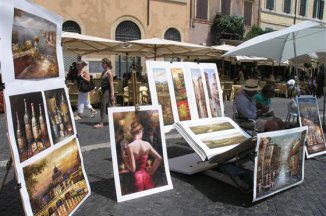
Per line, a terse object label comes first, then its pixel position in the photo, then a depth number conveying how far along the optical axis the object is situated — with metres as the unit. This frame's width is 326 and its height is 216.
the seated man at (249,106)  5.54
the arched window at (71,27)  19.45
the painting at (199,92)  5.16
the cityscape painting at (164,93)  4.70
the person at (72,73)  14.06
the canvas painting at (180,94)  4.90
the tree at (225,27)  25.25
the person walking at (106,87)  8.00
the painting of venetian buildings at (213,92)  5.36
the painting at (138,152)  3.71
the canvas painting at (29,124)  2.62
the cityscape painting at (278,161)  3.60
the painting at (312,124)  5.63
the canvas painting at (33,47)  2.69
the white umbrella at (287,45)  6.61
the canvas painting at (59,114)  3.15
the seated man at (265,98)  6.27
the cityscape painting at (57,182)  2.74
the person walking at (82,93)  9.13
